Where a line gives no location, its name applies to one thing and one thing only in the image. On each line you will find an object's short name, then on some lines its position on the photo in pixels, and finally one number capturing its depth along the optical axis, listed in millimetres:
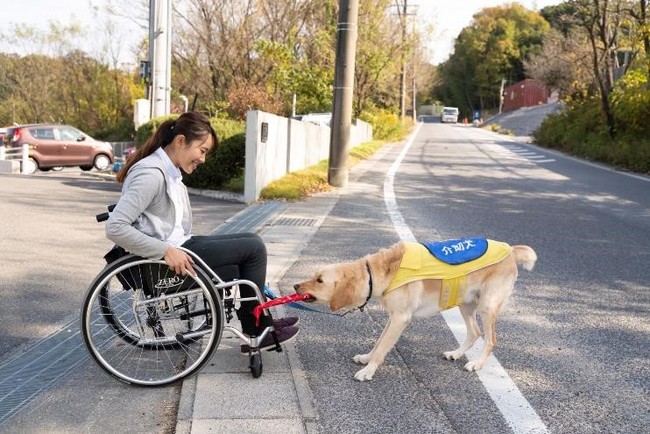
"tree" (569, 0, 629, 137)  24703
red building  92250
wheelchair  3418
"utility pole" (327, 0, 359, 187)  12977
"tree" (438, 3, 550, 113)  101438
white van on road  96438
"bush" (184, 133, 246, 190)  12273
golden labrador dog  3564
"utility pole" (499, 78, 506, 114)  98538
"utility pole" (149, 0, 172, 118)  17750
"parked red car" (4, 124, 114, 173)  19781
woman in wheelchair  3303
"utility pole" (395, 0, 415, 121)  32028
